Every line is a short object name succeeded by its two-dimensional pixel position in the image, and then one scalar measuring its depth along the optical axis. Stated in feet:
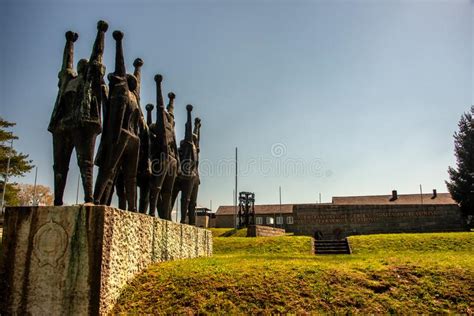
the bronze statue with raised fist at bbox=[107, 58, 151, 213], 29.07
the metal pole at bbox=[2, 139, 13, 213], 90.16
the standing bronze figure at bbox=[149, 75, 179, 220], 31.94
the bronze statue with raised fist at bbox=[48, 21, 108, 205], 21.70
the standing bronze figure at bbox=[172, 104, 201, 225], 39.78
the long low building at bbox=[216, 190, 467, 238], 78.59
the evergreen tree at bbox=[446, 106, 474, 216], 98.45
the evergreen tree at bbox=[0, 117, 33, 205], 96.78
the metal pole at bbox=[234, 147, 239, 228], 112.27
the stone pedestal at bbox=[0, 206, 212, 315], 18.26
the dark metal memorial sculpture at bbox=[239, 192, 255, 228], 93.09
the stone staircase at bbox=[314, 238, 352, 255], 55.21
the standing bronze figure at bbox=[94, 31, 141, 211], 24.12
